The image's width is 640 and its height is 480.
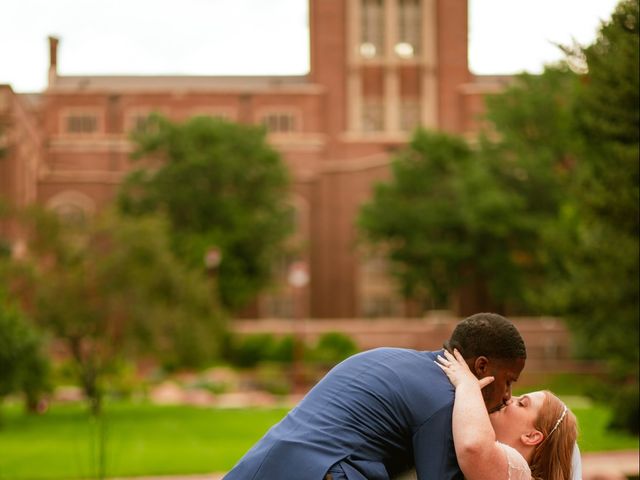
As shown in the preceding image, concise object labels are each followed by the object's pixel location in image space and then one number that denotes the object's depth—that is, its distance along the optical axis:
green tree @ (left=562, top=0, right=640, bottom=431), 10.63
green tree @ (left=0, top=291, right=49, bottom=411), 21.64
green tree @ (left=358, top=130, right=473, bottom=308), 50.12
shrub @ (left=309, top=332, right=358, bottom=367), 44.47
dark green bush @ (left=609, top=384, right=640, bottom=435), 14.82
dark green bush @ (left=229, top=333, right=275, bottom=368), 47.34
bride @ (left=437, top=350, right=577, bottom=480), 3.92
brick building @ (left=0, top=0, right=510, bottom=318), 59.53
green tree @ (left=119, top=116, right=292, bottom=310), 52.75
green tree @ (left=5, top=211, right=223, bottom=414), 25.39
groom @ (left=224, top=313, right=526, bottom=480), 3.86
